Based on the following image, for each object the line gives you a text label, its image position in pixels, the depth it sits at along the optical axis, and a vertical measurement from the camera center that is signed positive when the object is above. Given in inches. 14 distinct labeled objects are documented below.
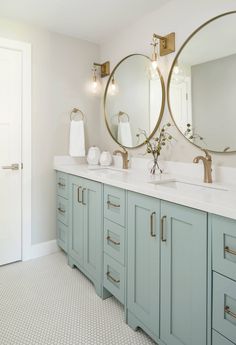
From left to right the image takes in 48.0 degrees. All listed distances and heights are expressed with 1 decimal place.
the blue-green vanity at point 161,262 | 44.7 -19.9
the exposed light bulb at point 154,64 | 81.7 +32.9
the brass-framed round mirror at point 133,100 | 88.8 +25.9
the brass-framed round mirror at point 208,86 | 66.6 +23.5
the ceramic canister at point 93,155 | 110.3 +6.1
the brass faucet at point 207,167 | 69.4 +0.8
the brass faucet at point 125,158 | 98.8 +4.6
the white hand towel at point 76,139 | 110.1 +12.9
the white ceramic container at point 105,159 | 107.6 +4.6
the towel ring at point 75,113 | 112.3 +24.3
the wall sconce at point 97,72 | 112.3 +42.5
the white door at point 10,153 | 97.7 +6.3
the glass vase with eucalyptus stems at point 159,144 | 85.7 +8.6
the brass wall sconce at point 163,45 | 81.1 +39.3
